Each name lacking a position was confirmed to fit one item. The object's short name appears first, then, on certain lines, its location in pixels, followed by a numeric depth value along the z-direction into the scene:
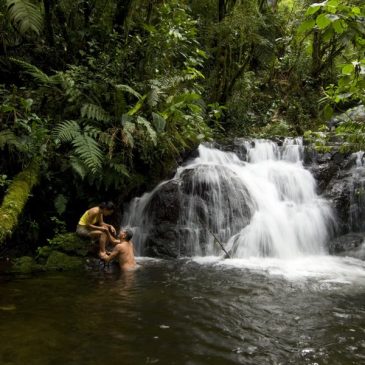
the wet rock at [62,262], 6.04
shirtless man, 6.38
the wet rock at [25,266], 5.71
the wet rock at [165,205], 7.93
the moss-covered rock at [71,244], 6.65
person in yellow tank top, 6.73
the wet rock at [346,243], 7.84
